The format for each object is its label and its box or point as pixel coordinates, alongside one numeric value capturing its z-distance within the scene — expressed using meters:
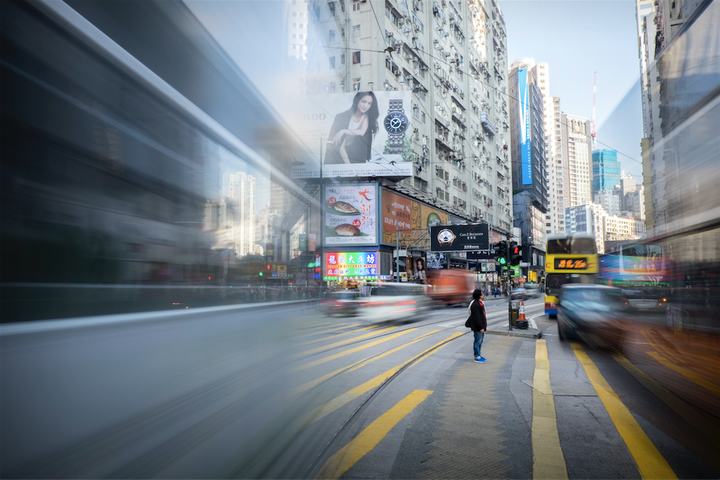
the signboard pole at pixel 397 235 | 31.07
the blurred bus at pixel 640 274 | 6.17
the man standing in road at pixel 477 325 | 8.83
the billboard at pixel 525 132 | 88.94
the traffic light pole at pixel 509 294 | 13.87
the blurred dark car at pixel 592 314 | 10.63
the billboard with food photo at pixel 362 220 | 32.72
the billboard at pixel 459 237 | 33.88
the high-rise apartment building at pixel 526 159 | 87.88
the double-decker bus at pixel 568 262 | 20.00
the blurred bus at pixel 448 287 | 28.60
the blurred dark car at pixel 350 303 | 14.69
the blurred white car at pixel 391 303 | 16.34
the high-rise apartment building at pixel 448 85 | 34.66
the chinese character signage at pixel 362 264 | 31.83
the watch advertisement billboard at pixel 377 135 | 32.31
